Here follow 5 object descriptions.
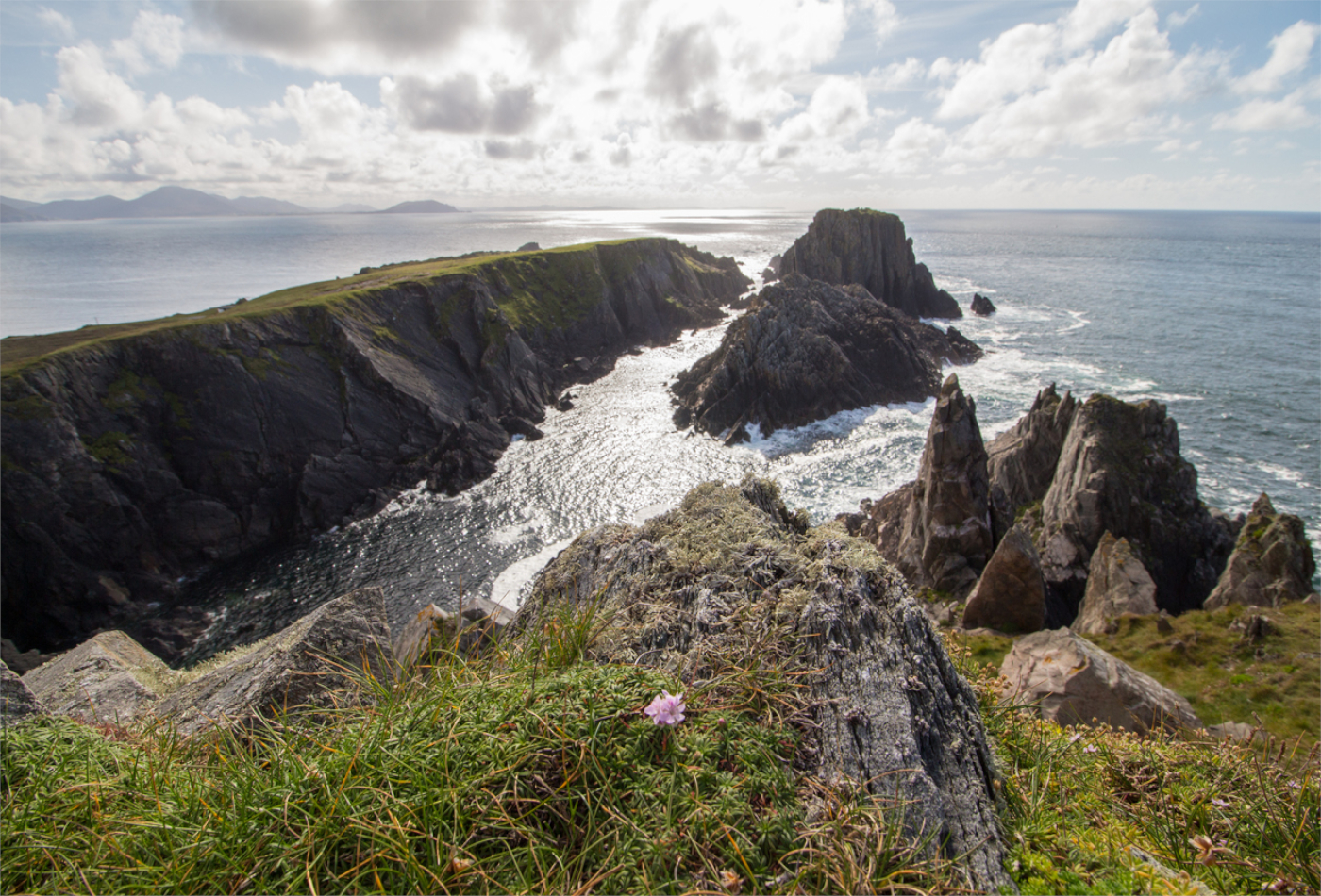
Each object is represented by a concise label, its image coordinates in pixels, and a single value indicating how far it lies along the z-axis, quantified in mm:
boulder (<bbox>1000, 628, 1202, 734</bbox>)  11938
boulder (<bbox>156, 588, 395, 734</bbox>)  6102
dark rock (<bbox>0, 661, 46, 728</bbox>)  4926
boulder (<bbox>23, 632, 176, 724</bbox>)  7082
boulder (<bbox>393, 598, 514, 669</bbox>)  6083
